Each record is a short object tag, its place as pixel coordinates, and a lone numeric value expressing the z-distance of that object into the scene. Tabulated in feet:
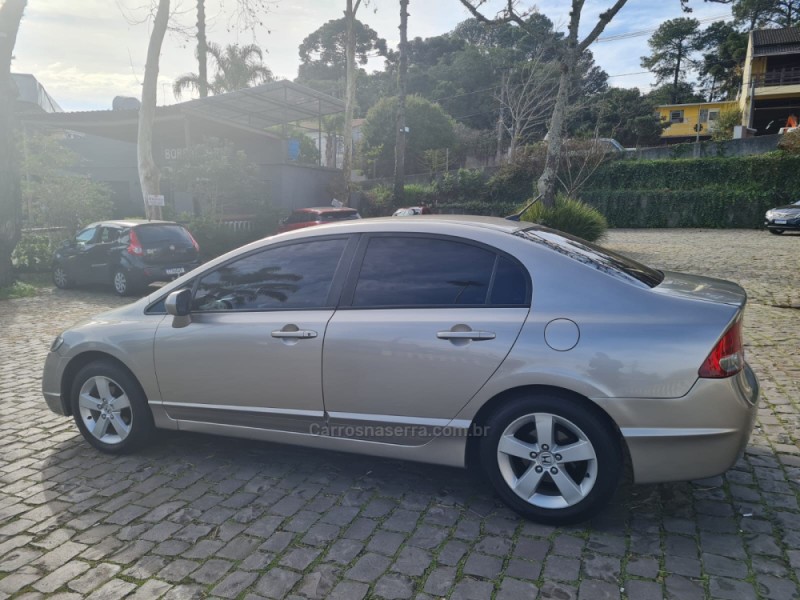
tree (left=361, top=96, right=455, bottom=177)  119.96
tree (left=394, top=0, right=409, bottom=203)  78.23
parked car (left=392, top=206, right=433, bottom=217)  69.87
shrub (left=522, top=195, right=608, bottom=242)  47.06
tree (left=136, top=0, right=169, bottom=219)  49.93
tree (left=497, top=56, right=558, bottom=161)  111.86
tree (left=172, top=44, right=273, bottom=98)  103.50
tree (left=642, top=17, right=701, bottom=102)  176.76
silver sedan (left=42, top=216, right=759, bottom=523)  9.33
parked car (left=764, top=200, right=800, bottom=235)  63.69
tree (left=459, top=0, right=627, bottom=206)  47.26
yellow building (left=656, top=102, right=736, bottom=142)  156.87
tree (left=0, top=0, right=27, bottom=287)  36.27
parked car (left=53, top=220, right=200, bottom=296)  36.14
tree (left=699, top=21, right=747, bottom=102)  161.27
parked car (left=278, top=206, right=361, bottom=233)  54.85
